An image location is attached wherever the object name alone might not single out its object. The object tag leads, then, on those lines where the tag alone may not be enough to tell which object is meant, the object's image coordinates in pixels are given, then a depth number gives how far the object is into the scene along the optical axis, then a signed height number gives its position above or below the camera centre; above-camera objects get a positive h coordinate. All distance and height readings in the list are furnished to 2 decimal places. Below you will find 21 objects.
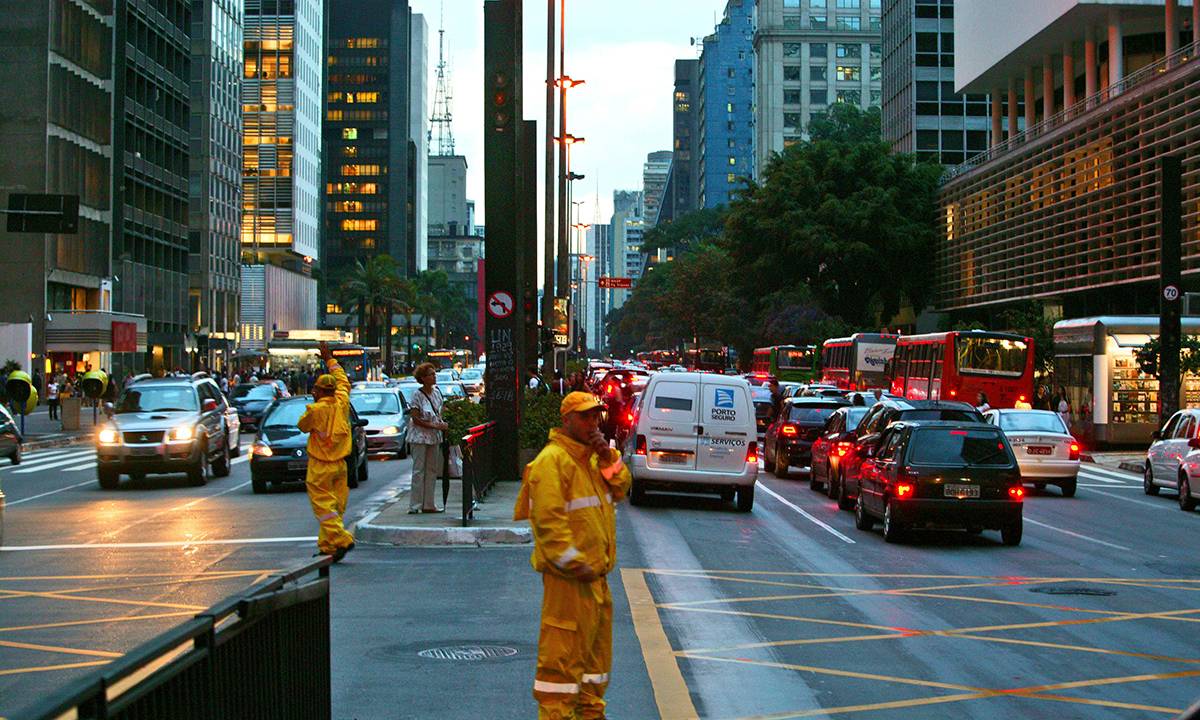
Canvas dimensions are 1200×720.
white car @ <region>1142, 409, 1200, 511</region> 25.30 -1.76
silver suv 26.84 -1.36
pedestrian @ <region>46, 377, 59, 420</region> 57.62 -1.49
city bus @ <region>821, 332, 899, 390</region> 56.41 +0.11
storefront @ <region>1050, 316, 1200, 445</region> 41.31 -0.48
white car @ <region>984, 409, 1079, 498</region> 27.38 -1.70
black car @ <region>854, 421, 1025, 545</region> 18.36 -1.50
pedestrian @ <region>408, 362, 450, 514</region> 18.30 -0.97
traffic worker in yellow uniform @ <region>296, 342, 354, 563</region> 14.66 -1.04
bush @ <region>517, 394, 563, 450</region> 25.61 -1.09
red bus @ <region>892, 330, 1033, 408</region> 42.19 -0.13
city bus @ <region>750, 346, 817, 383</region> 71.00 -0.02
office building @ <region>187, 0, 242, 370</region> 110.75 +14.10
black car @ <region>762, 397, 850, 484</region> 31.94 -1.43
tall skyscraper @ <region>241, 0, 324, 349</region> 150.50 +22.77
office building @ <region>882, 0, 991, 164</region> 106.69 +19.39
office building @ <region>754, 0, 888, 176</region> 163.12 +33.69
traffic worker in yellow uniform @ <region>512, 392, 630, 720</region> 6.95 -0.93
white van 22.70 -1.19
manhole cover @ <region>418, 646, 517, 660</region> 10.27 -2.08
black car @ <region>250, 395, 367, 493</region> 25.25 -1.57
